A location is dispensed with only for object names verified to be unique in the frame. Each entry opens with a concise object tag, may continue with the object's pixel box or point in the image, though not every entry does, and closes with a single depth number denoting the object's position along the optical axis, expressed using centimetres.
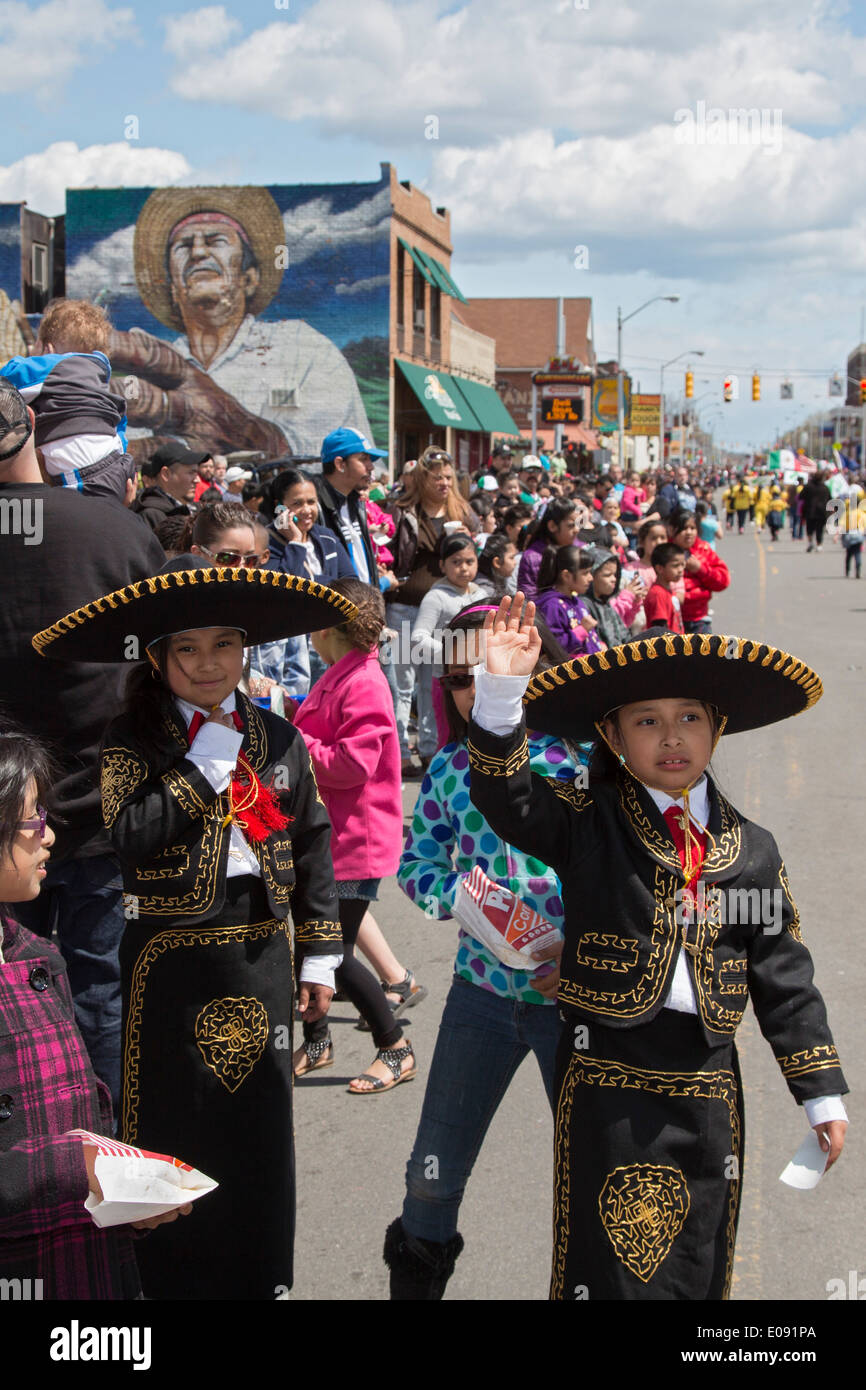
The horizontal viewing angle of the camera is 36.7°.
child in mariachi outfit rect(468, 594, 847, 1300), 251
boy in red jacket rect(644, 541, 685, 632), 983
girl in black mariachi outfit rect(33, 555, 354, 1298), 294
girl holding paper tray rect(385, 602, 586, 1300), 309
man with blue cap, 765
